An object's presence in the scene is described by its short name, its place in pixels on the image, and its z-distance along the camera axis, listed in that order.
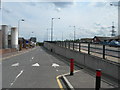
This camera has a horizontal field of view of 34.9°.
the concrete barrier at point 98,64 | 9.99
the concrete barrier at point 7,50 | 39.08
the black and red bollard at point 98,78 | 7.32
